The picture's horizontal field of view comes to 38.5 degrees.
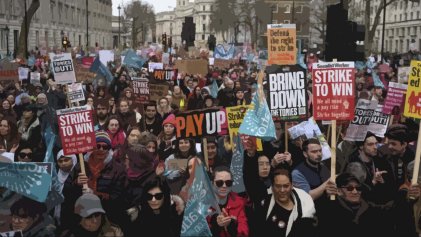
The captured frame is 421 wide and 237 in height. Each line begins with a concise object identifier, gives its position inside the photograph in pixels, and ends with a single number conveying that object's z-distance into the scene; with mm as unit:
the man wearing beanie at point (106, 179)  5366
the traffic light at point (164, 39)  28430
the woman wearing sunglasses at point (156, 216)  5043
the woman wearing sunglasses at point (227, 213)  4949
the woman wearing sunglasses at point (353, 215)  5102
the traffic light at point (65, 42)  23916
